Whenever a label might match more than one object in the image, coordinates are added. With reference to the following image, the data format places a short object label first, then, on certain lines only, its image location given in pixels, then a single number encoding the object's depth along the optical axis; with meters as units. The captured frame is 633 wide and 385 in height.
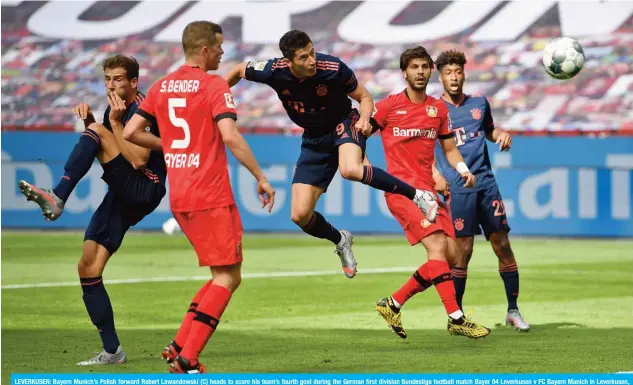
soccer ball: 22.58
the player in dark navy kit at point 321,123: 17.55
